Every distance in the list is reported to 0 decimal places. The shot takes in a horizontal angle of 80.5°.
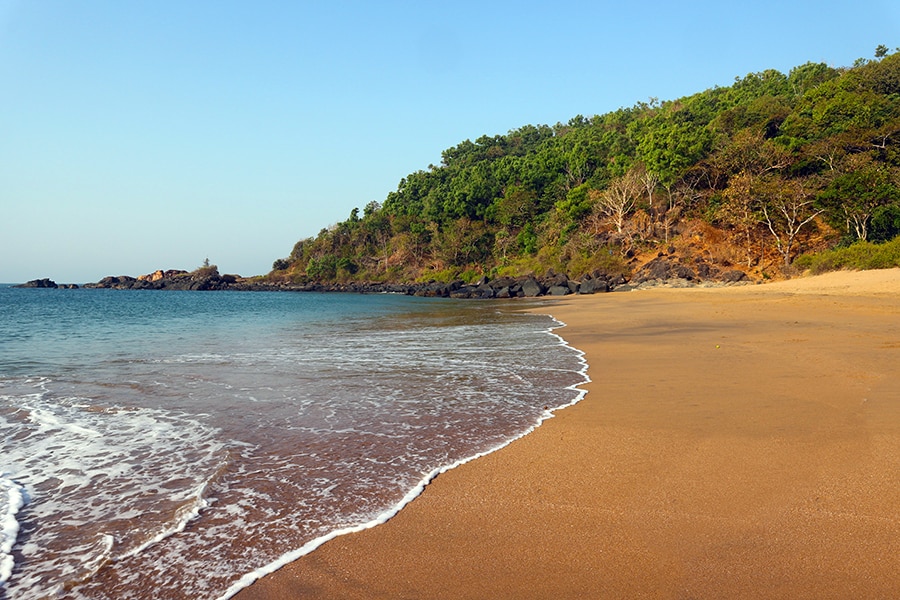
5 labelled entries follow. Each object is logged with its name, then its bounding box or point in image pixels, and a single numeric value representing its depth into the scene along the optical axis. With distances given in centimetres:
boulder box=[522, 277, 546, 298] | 4116
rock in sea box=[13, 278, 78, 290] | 10638
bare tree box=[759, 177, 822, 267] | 3281
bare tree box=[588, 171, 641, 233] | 4547
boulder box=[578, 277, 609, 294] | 3762
